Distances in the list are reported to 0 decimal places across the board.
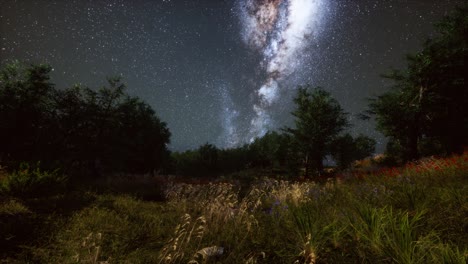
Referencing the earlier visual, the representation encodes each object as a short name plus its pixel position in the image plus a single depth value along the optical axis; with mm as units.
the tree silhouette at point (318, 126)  17953
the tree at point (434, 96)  14836
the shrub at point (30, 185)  7147
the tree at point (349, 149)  19161
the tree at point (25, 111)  14797
